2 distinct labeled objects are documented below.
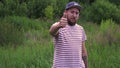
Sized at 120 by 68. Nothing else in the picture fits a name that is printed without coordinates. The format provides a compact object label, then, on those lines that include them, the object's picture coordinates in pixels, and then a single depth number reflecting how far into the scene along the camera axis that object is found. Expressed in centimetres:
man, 401
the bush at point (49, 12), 3385
